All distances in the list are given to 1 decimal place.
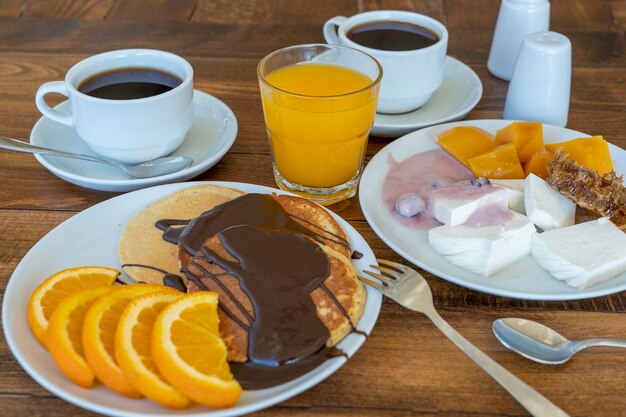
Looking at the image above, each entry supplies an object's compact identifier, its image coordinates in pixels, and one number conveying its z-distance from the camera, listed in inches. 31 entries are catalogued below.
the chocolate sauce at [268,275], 19.5
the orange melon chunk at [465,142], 26.2
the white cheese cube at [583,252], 21.6
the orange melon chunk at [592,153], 25.0
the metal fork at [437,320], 19.0
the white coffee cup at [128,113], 24.8
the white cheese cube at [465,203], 22.9
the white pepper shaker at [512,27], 30.8
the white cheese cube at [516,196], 24.0
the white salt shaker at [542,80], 27.8
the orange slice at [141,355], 18.5
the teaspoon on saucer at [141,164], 25.3
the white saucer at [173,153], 25.0
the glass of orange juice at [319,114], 24.3
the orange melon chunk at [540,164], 25.3
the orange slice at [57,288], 20.1
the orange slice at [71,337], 18.9
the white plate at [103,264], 18.7
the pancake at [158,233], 22.0
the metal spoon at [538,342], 20.5
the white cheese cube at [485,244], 22.0
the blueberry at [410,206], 24.0
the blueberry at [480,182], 24.1
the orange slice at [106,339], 18.8
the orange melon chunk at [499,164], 25.3
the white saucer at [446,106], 27.9
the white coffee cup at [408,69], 27.4
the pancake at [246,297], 19.9
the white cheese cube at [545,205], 23.2
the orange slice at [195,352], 18.5
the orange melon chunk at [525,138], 25.9
